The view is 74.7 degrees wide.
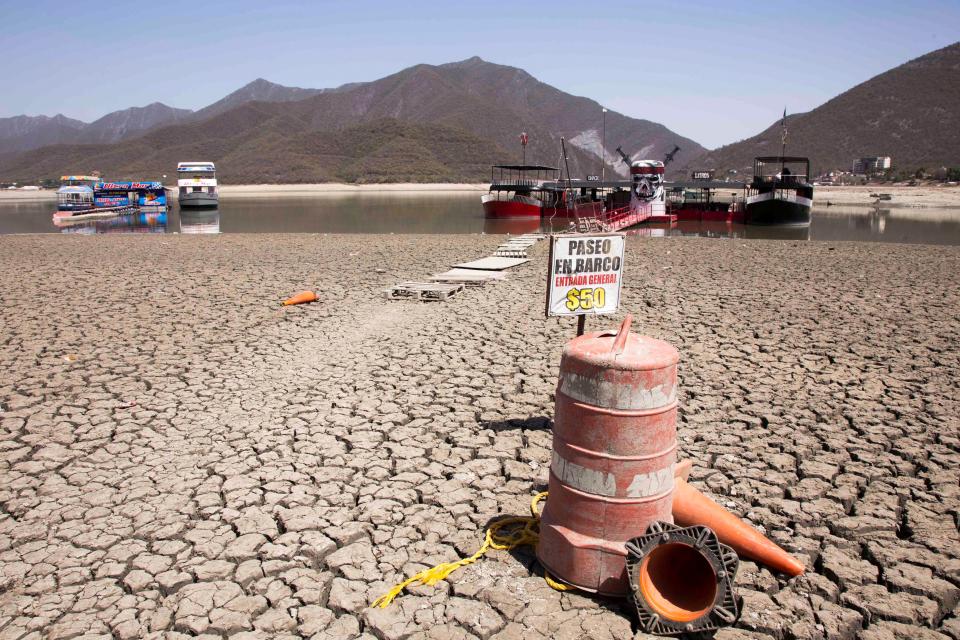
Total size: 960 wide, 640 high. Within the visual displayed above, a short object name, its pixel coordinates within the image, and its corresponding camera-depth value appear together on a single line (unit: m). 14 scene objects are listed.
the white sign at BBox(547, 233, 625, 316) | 4.77
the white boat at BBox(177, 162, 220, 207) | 48.38
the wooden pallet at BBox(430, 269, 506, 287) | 12.39
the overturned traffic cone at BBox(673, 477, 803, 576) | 3.29
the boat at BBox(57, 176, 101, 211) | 44.72
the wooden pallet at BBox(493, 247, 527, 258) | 17.14
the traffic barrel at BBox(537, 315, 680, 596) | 2.96
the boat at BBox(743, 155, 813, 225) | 41.06
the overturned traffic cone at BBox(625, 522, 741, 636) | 2.74
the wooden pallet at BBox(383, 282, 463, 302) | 10.61
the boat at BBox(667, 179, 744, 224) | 45.22
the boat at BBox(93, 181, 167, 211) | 46.16
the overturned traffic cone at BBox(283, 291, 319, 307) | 10.23
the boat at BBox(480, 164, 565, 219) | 45.03
